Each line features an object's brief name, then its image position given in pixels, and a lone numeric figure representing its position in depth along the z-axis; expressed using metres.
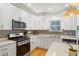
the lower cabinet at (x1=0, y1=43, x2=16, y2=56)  1.07
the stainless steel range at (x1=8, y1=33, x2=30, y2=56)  1.40
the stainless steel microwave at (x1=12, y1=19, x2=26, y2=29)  1.59
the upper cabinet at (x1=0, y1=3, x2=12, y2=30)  1.34
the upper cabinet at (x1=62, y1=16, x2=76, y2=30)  2.04
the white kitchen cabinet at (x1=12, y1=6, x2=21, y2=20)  1.61
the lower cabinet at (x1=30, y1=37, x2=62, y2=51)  2.04
